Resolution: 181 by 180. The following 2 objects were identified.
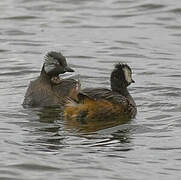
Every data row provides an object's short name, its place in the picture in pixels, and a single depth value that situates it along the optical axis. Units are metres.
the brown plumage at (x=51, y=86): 12.89
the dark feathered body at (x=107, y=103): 11.75
